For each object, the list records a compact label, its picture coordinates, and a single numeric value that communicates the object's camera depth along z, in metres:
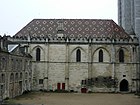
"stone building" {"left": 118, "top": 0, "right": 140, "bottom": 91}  41.97
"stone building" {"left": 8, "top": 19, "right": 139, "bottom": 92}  35.16
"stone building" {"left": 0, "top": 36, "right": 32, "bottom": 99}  24.13
